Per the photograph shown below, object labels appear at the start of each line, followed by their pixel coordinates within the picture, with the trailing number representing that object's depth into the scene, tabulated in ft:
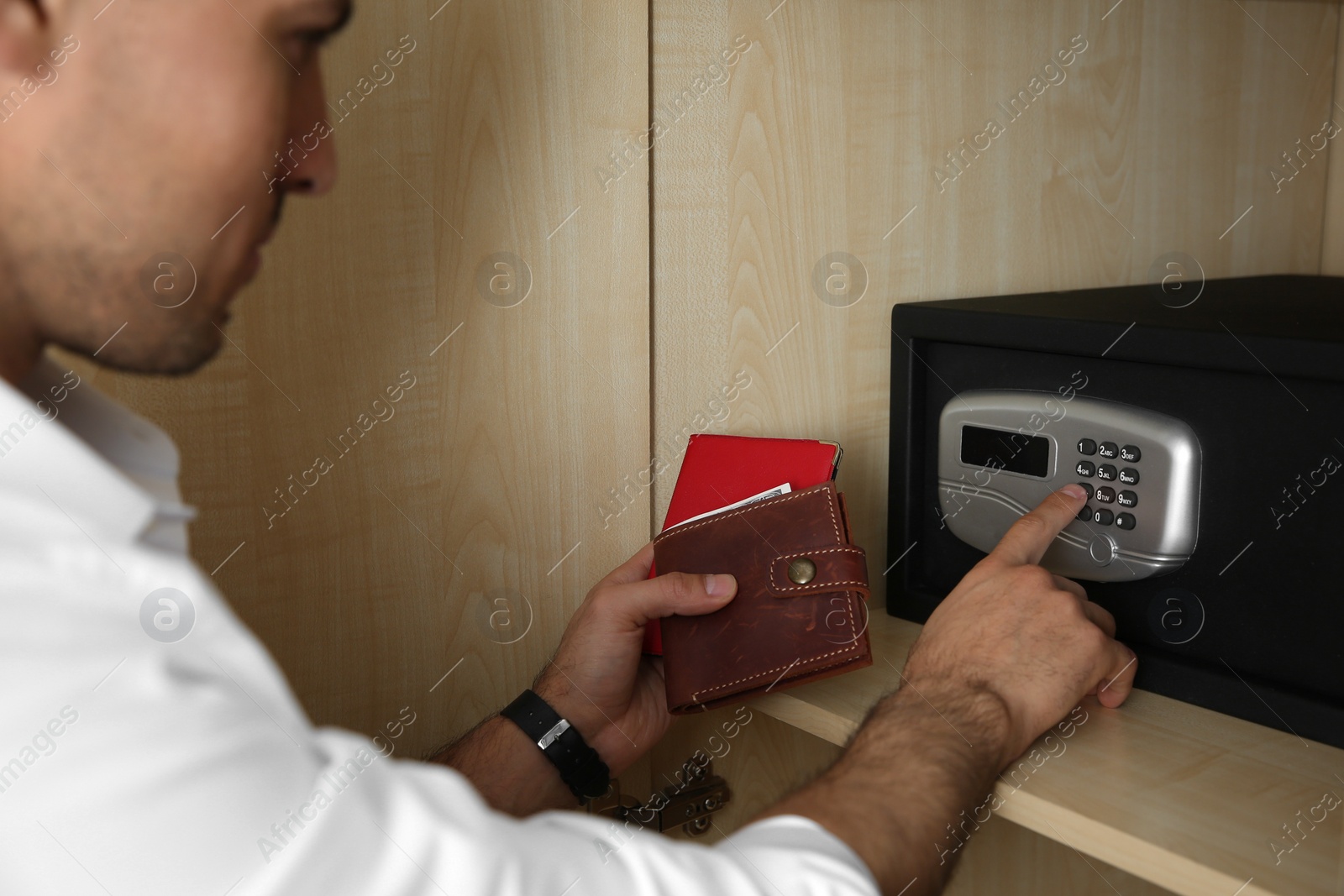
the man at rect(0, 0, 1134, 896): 1.21
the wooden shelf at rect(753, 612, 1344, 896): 1.75
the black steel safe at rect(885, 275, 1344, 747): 2.08
